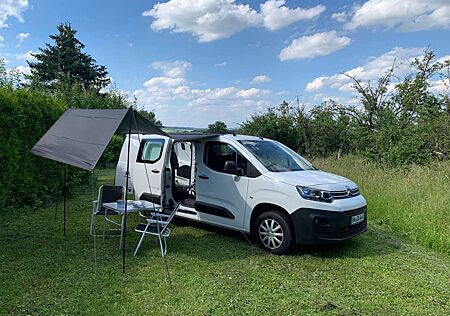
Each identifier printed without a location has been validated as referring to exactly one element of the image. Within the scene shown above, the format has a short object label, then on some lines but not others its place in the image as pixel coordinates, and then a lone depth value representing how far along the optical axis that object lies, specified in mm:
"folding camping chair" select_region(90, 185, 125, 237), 5324
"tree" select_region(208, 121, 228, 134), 19425
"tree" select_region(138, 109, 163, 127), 26031
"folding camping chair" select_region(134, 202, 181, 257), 4777
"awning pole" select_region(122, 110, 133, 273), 4646
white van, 4926
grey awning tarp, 4301
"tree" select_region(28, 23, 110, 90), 31500
